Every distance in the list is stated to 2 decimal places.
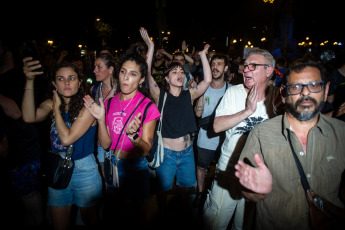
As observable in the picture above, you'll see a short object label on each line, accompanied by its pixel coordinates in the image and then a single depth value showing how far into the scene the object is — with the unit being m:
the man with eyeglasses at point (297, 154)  1.69
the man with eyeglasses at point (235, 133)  2.58
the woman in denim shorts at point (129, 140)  2.37
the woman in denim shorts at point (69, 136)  2.30
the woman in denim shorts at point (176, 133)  3.04
